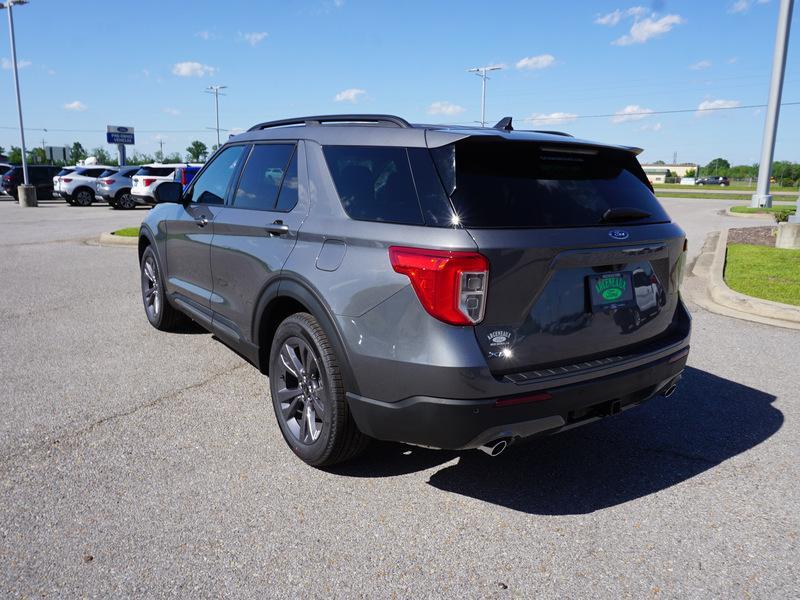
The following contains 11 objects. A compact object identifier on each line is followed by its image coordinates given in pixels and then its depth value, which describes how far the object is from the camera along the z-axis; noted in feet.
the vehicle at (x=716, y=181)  301.43
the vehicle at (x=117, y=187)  82.74
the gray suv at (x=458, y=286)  8.82
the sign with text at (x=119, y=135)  163.22
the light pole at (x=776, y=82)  78.74
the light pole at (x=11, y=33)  88.89
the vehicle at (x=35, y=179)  97.81
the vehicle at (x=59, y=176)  91.15
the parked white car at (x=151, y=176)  75.87
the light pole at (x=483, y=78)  158.71
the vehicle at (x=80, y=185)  89.76
